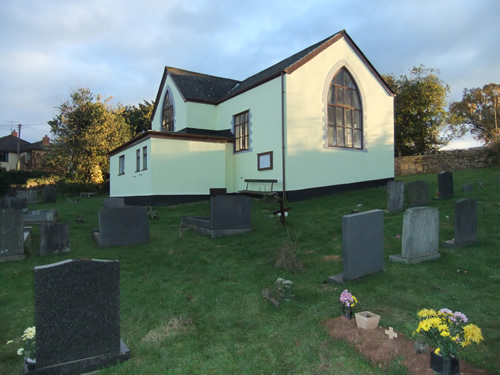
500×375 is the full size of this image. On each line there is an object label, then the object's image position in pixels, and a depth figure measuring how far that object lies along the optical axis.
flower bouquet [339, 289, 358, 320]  4.10
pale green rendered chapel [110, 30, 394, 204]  17.27
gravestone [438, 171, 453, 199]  12.68
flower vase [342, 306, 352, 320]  4.10
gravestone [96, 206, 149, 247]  8.85
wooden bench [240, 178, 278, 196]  17.03
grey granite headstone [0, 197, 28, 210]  14.48
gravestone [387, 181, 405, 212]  11.10
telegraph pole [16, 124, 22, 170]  52.21
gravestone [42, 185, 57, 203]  22.23
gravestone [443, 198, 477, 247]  7.05
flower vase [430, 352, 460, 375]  2.94
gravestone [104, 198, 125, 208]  12.86
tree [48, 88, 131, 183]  31.66
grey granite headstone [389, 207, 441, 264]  6.34
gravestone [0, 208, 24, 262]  7.70
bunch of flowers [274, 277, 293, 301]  4.98
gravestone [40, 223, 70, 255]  8.06
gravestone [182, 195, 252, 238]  9.82
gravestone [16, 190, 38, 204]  21.98
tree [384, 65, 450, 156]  29.83
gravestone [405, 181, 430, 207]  11.09
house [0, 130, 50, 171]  52.84
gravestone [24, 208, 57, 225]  11.94
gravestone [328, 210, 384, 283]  5.63
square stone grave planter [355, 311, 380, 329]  3.84
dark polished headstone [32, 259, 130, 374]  3.35
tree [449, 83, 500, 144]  41.91
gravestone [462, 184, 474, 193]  13.62
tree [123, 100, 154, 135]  42.71
